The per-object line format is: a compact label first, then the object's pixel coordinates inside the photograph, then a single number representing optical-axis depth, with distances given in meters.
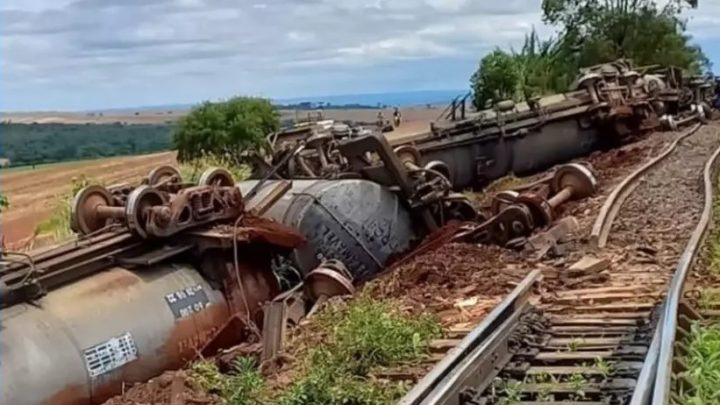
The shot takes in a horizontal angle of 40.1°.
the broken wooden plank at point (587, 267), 8.97
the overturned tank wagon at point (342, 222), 12.80
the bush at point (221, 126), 37.06
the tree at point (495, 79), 43.25
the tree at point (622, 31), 54.75
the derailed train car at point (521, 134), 15.27
